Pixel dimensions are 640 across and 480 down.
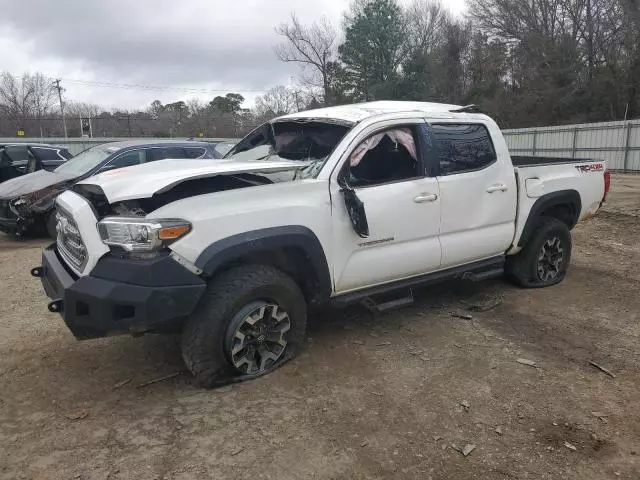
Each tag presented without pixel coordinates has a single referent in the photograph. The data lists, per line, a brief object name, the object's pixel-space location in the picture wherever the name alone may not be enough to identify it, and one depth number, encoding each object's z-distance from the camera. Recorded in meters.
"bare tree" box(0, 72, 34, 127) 42.75
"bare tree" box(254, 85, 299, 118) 50.12
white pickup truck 3.21
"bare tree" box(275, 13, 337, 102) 48.06
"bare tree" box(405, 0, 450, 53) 48.28
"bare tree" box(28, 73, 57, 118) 46.22
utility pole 47.85
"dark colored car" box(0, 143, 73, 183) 11.59
